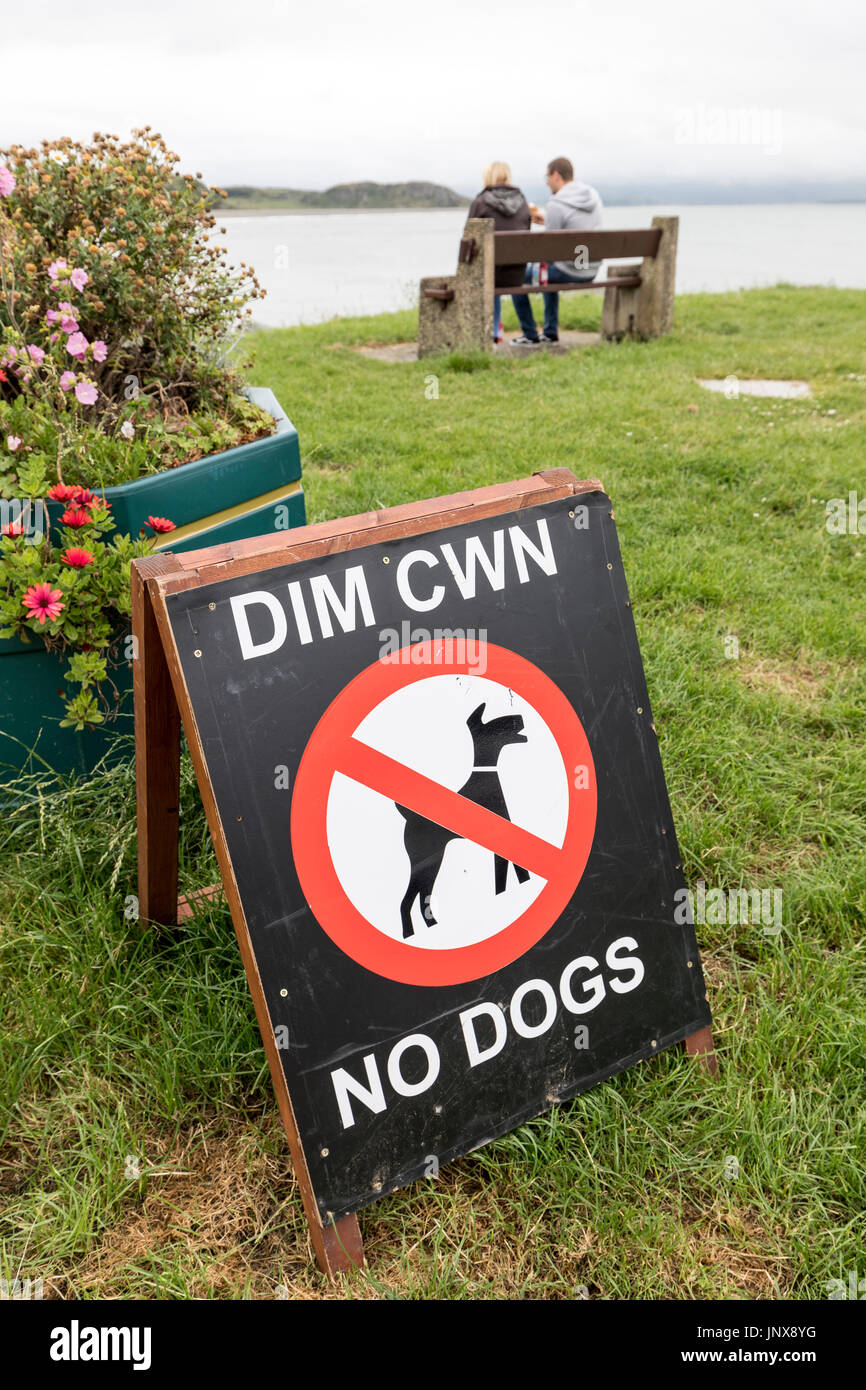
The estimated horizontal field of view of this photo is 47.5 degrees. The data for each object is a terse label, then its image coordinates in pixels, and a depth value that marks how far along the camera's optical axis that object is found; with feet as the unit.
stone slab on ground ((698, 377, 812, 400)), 21.66
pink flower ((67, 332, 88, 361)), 8.15
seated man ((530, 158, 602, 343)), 27.91
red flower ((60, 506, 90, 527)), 7.10
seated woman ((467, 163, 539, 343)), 26.94
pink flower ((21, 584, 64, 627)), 7.01
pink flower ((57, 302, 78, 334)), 8.22
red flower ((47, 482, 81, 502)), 7.16
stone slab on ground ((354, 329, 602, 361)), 27.07
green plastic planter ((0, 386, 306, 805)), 7.77
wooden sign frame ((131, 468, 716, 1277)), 4.82
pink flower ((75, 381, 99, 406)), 8.20
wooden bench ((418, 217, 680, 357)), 24.68
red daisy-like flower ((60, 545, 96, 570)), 7.05
